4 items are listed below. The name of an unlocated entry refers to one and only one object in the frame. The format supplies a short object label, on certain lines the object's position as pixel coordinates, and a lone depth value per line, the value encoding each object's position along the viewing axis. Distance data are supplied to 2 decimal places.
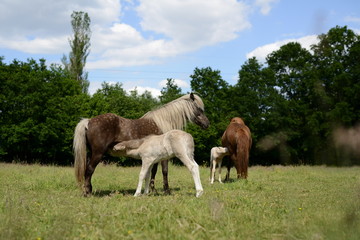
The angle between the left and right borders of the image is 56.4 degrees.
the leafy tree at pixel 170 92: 50.51
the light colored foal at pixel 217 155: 14.01
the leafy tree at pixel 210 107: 44.06
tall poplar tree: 50.47
